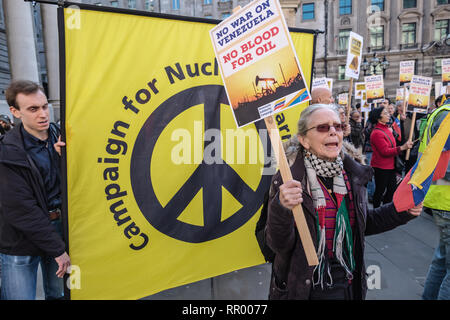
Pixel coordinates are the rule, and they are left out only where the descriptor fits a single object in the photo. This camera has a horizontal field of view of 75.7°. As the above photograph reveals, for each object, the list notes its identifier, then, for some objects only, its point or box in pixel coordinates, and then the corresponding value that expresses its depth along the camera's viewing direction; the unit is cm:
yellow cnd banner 206
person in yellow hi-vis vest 226
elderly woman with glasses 158
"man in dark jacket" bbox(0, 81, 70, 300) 183
